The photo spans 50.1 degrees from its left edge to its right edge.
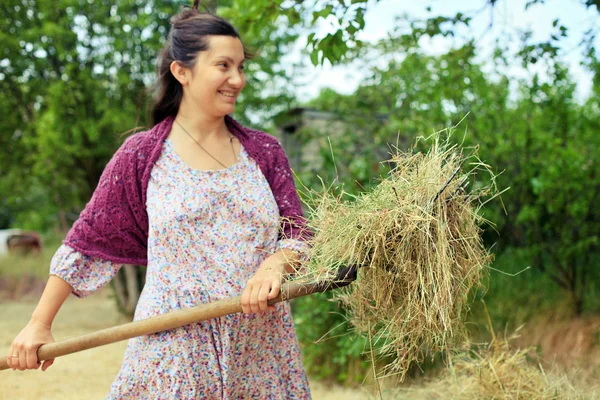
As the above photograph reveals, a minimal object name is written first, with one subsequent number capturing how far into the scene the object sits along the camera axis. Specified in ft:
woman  7.00
